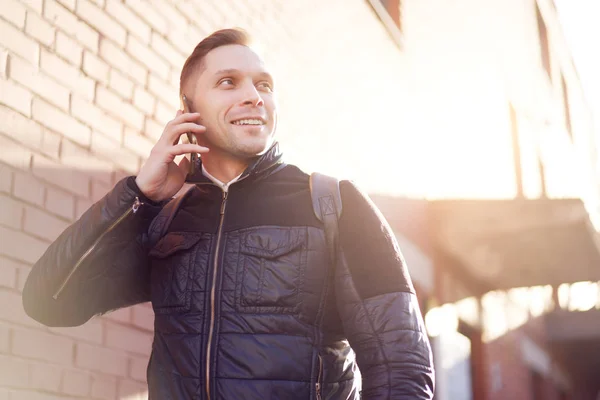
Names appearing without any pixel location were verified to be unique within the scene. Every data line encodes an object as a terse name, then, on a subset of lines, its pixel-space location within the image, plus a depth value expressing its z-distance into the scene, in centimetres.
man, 216
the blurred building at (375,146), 292
